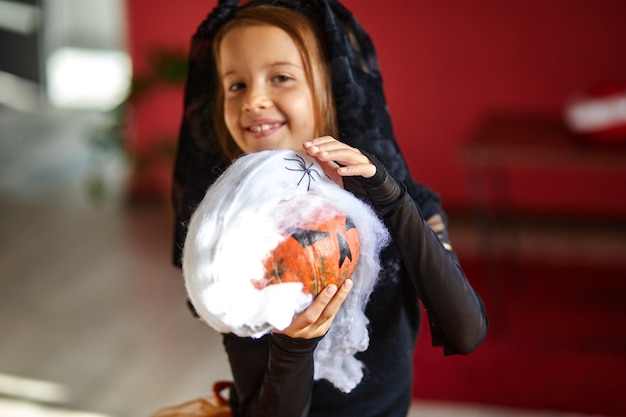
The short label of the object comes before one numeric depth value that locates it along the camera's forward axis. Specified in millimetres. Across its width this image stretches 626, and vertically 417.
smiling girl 1208
